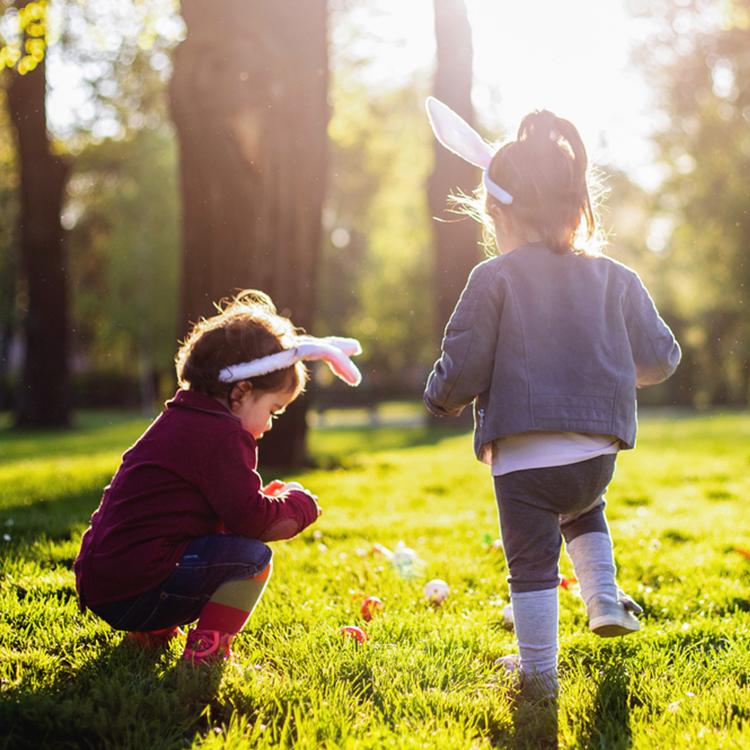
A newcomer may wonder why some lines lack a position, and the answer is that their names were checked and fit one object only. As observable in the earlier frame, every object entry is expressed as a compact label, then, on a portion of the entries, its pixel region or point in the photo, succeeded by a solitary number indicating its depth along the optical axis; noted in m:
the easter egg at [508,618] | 3.70
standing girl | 2.96
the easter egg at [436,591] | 4.00
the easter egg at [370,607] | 3.74
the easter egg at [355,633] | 3.32
